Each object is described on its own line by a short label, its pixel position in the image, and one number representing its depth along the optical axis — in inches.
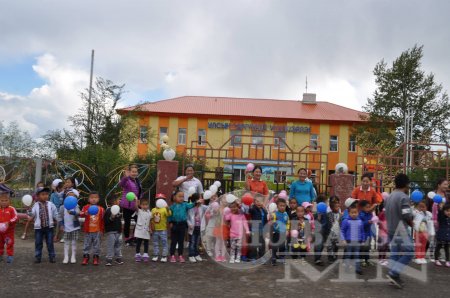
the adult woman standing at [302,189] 297.1
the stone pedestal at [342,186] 364.2
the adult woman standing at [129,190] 295.3
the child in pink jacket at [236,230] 266.5
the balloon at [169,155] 358.6
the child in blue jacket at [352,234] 257.1
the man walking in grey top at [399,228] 218.4
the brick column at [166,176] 348.2
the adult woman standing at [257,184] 289.9
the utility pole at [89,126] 783.7
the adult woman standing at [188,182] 300.7
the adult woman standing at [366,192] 284.6
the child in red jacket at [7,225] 260.4
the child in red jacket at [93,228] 259.8
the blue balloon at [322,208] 278.1
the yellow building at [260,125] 1428.4
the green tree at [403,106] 1179.3
